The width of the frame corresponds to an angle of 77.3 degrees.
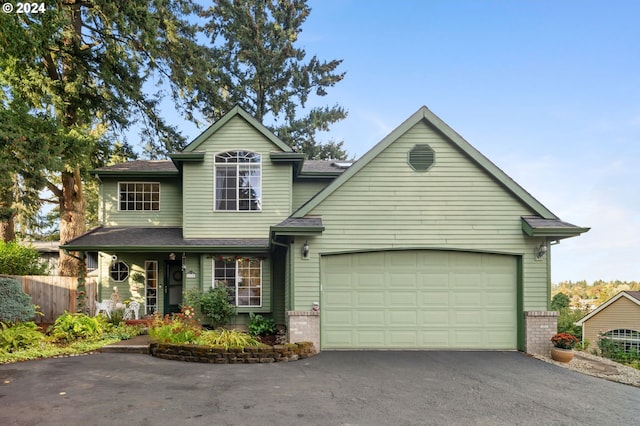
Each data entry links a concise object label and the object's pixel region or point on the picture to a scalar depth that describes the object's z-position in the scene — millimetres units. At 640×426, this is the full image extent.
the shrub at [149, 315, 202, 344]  9500
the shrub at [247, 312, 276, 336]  11609
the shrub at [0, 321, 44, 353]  9359
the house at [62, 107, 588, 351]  9633
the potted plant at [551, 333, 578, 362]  8758
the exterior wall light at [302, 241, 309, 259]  9588
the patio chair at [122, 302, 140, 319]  13633
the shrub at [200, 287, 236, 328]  12414
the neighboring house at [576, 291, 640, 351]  23719
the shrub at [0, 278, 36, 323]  10352
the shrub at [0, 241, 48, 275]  14859
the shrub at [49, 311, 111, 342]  10562
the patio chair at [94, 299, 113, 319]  12922
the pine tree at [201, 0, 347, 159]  25219
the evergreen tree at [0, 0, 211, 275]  12922
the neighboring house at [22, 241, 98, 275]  26170
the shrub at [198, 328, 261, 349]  8938
